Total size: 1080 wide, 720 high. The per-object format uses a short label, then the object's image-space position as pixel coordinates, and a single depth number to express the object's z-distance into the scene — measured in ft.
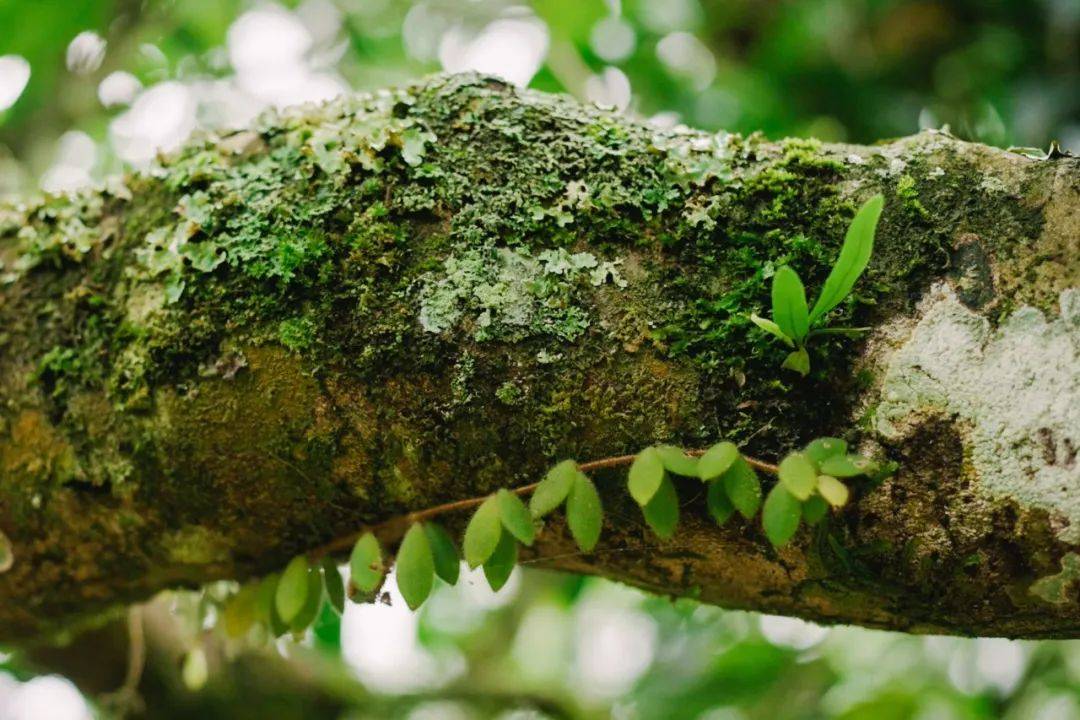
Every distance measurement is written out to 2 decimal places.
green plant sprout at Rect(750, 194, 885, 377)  2.53
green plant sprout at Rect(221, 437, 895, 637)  2.53
